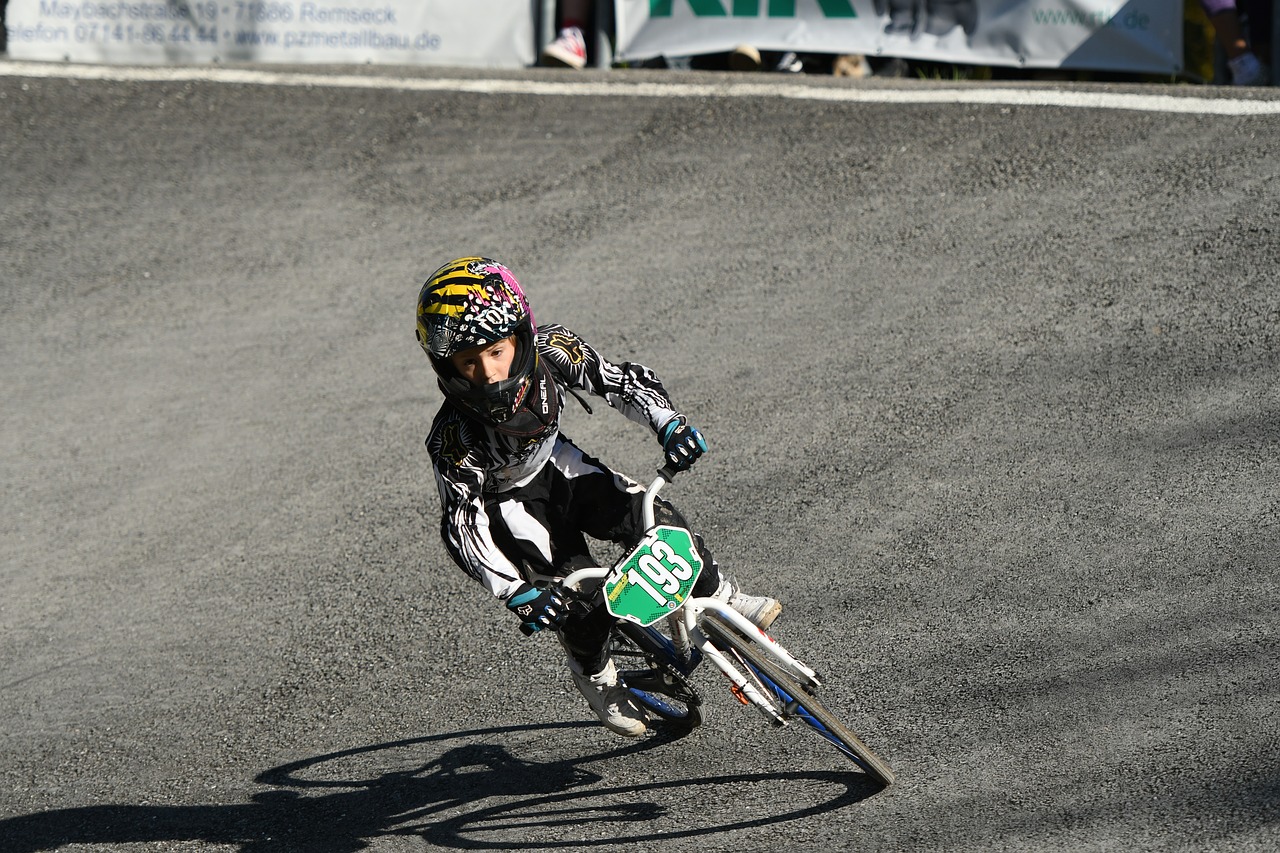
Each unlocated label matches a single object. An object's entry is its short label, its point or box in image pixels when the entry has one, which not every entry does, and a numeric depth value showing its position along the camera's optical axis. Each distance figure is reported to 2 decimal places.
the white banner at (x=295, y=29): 24.33
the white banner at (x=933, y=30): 21.27
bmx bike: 8.81
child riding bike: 8.89
